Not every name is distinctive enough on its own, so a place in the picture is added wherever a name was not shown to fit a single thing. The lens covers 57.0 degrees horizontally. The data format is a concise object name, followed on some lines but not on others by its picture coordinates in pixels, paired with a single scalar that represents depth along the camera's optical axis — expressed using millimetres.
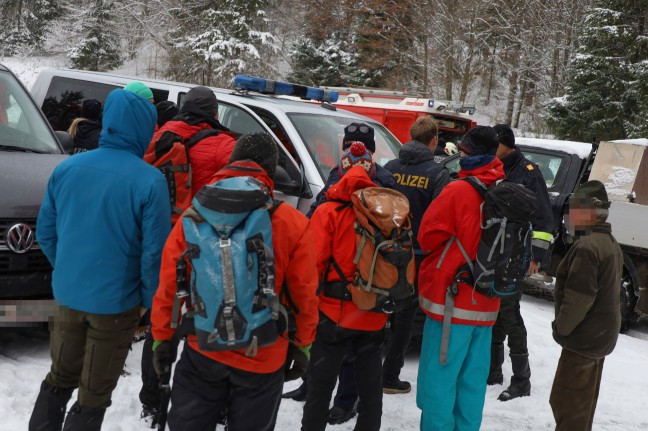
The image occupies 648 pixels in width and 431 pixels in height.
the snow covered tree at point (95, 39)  31500
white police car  5109
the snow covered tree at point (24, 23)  36250
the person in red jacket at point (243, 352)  2447
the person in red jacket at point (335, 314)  3264
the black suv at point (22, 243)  3781
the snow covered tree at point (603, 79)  18219
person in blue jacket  2762
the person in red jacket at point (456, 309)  3508
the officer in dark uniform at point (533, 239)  4598
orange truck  10930
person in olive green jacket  3371
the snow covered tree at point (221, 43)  27047
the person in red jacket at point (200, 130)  3756
